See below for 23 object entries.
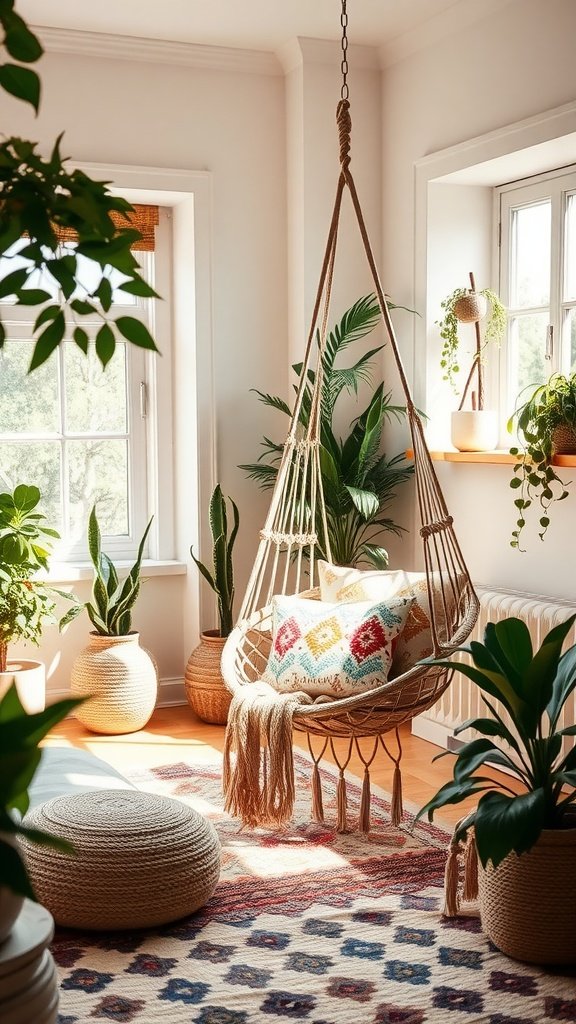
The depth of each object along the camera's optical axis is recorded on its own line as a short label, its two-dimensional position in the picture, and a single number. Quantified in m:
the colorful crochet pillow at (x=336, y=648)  3.26
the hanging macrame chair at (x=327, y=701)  3.11
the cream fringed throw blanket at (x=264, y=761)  3.13
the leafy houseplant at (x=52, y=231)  0.91
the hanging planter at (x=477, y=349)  4.15
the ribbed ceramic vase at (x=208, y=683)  4.54
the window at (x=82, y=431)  4.77
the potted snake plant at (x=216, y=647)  4.54
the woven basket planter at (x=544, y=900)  2.39
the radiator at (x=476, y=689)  3.59
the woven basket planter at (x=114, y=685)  4.43
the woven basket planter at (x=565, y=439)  3.52
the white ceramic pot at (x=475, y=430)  4.14
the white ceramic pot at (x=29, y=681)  4.20
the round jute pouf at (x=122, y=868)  2.55
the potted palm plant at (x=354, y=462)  4.38
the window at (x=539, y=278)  3.96
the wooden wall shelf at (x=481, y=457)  3.83
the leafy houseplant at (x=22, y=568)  4.16
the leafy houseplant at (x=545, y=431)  3.53
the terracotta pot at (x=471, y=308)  4.16
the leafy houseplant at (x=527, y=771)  2.33
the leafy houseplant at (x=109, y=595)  4.50
